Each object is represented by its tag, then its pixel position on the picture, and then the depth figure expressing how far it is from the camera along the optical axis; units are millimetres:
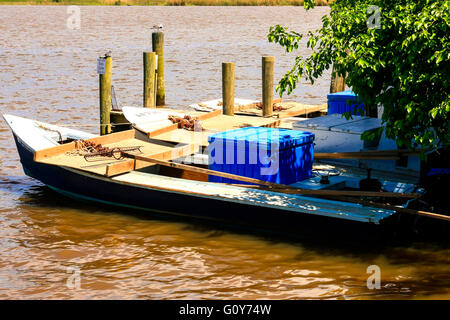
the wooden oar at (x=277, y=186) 11844
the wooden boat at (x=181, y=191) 12195
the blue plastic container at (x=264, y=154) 13117
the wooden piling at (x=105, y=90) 18359
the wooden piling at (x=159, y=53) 21234
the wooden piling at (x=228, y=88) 18516
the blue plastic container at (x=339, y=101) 16656
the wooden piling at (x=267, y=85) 18781
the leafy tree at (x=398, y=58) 9875
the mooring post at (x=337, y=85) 20672
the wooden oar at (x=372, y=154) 13423
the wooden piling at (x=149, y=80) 19938
